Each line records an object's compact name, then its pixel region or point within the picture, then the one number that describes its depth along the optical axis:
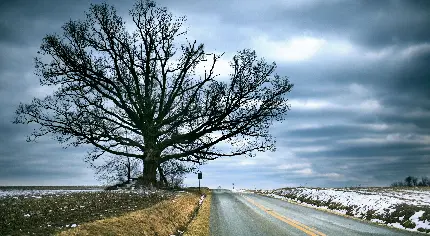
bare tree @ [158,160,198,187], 27.79
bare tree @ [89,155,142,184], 39.64
